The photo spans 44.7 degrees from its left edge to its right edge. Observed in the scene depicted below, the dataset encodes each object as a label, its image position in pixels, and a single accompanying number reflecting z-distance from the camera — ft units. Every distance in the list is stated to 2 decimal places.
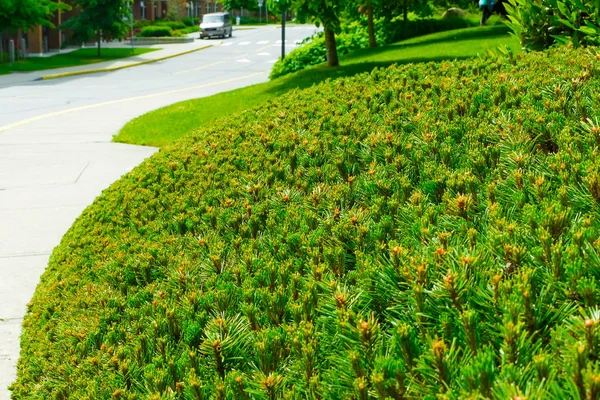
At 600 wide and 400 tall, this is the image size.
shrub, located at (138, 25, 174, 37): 201.26
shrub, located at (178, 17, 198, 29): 262.47
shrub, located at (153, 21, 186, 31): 227.44
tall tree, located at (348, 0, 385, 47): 86.53
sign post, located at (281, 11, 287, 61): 82.22
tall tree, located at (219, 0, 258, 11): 250.47
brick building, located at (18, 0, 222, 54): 141.69
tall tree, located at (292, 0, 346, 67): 57.07
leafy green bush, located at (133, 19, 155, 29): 219.20
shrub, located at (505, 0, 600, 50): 21.54
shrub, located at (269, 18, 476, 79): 83.97
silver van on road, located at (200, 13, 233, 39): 203.21
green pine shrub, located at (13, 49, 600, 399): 7.11
